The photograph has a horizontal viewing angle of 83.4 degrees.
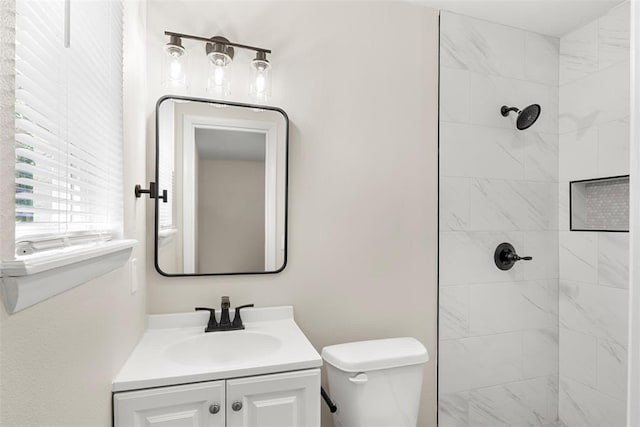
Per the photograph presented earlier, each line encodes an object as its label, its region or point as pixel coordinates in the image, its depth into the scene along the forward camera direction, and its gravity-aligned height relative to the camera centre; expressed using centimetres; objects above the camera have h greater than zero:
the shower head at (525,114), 200 +58
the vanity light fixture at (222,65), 153 +67
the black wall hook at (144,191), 133 +8
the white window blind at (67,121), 55 +18
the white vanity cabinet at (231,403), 108 -61
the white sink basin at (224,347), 143 -56
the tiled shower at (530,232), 199 -9
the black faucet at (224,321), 155 -47
